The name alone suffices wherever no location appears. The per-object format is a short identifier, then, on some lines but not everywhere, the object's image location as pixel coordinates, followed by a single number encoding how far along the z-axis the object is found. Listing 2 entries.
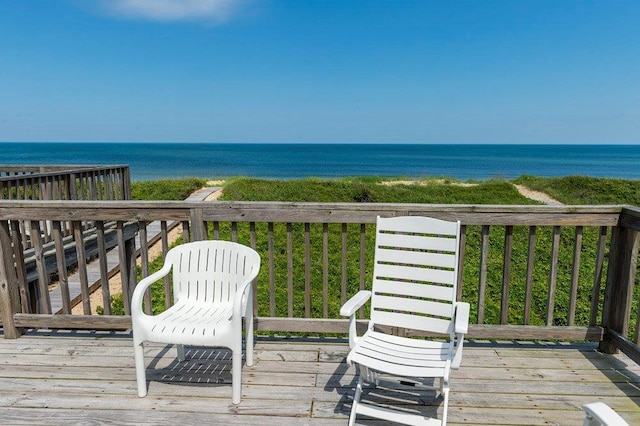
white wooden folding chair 1.97
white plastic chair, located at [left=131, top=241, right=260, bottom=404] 2.07
